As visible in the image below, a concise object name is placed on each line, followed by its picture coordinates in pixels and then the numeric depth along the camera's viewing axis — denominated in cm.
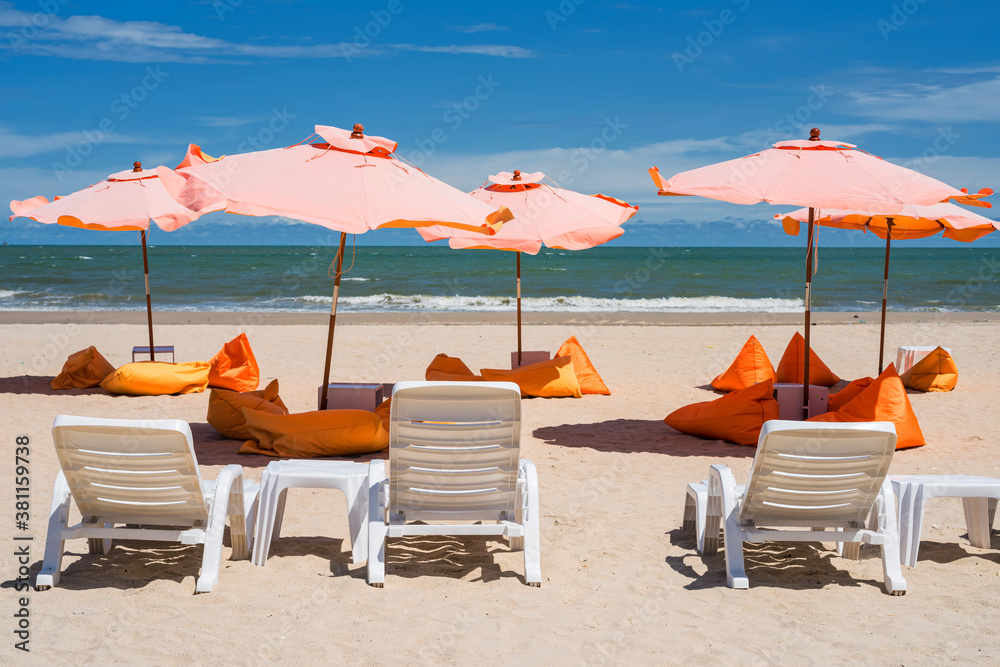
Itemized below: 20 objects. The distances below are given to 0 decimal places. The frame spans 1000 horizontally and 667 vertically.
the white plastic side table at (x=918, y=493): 375
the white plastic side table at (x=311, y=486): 369
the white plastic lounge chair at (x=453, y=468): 346
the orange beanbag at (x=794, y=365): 811
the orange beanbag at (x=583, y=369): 826
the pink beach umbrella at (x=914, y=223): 794
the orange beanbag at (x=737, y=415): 623
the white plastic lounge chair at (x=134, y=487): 313
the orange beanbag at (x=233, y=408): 600
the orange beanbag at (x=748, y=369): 826
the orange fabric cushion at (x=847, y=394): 650
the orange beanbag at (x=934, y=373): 841
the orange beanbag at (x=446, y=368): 771
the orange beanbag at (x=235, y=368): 815
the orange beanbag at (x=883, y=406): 586
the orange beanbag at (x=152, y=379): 786
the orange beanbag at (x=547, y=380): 795
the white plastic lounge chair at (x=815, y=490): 332
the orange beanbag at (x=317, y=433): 559
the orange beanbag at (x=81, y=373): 818
